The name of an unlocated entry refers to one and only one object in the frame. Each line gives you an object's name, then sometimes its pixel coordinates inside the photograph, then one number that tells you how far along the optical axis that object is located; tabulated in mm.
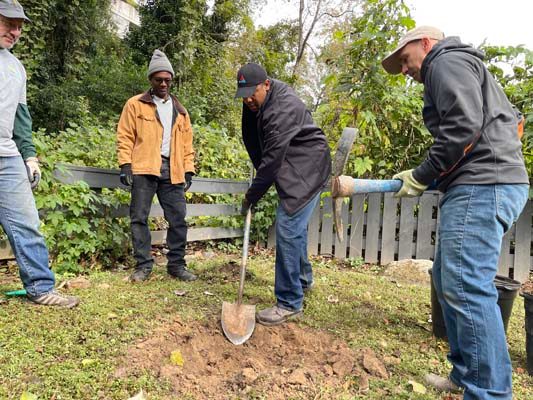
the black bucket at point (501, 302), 2990
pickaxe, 2398
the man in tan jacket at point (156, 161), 4086
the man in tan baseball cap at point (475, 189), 2000
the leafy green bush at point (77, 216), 4027
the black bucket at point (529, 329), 2752
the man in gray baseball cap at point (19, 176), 2936
